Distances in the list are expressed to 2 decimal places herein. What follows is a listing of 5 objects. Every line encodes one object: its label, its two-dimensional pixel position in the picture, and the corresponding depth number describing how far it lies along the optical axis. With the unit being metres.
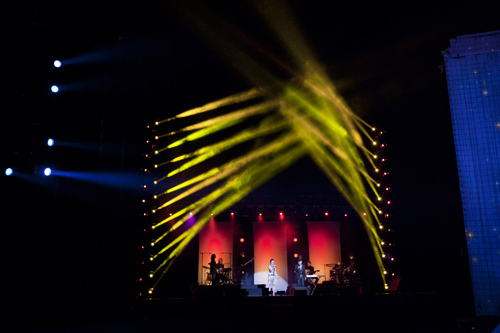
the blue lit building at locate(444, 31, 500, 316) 8.12
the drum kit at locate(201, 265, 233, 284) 10.62
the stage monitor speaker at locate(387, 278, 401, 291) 9.79
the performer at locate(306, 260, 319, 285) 12.10
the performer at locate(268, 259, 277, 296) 12.27
